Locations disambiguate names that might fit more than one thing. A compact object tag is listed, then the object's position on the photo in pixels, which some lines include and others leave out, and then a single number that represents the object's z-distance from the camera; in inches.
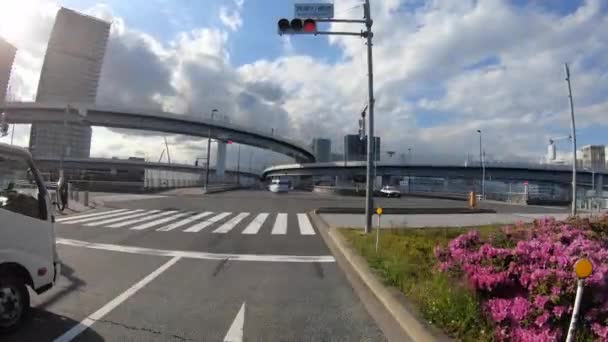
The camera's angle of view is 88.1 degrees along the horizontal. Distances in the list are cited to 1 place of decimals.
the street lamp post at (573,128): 759.2
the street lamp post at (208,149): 1655.0
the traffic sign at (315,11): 332.5
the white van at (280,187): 1845.5
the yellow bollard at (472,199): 781.2
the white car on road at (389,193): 1657.2
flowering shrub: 115.6
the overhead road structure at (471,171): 2608.3
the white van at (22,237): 137.9
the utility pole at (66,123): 921.4
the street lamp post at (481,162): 2414.0
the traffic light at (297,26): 319.6
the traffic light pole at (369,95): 366.7
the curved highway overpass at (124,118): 2124.8
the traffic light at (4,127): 541.8
